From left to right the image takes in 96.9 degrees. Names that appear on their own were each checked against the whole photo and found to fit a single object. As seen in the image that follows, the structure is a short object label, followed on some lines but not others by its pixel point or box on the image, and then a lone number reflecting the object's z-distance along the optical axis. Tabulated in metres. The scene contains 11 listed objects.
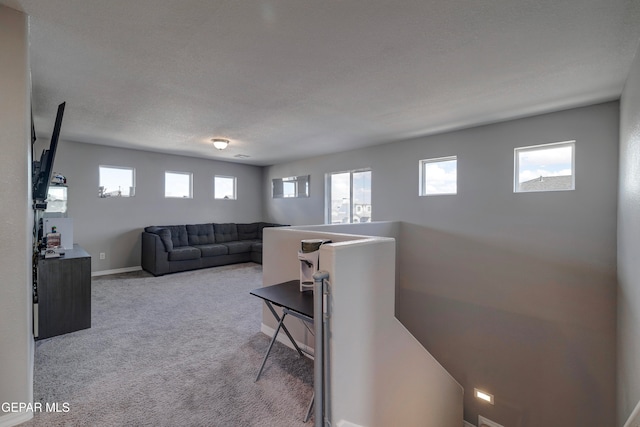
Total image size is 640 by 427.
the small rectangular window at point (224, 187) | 7.35
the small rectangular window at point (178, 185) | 6.50
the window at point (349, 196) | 5.80
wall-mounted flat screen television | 2.52
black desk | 1.82
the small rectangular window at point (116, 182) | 5.60
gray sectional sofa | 5.51
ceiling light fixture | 4.86
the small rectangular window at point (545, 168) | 3.49
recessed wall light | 3.95
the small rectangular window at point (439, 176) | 4.50
